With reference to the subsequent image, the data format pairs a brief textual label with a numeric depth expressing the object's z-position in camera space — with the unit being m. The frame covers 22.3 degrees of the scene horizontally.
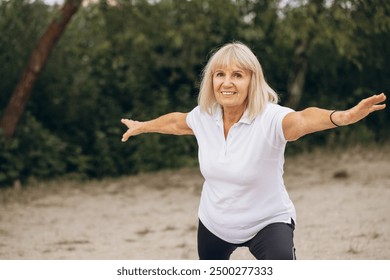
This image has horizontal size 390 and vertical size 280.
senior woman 4.73
